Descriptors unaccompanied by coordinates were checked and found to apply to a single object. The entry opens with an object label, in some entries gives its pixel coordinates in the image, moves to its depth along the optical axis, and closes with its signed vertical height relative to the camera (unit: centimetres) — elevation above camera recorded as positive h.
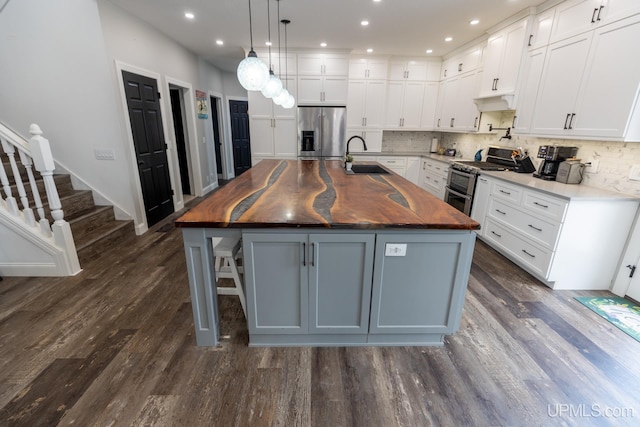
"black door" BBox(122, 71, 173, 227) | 360 -16
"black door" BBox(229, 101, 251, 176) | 747 -10
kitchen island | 161 -76
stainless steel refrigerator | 525 +4
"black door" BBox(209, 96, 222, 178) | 675 -1
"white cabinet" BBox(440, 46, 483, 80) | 430 +119
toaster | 287 -31
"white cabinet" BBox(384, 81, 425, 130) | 550 +59
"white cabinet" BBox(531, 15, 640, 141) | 227 +47
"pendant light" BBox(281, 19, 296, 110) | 357 +41
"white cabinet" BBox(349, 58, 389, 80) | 533 +122
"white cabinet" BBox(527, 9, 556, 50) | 298 +115
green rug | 210 -134
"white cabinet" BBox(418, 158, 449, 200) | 471 -68
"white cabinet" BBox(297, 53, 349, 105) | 509 +98
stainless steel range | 376 -46
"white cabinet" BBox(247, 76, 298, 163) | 520 +9
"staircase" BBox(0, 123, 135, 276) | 302 -99
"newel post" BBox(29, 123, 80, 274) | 239 -59
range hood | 355 +47
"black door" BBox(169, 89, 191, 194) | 527 -15
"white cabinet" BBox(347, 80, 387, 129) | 543 +59
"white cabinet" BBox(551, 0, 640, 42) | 228 +107
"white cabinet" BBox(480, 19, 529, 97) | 335 +97
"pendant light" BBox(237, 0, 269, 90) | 198 +41
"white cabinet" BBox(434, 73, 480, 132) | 444 +52
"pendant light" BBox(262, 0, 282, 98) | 262 +41
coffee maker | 303 -19
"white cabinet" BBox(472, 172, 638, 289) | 242 -85
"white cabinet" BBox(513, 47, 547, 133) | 312 +54
